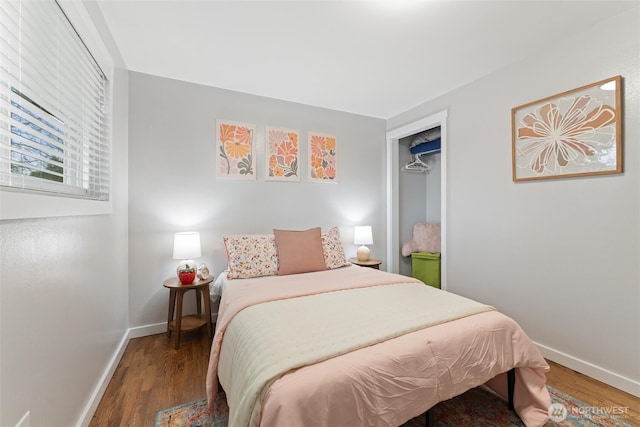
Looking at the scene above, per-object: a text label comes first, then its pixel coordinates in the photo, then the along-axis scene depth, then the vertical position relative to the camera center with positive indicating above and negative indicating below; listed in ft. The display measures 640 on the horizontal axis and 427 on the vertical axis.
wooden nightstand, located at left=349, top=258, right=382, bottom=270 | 10.65 -1.95
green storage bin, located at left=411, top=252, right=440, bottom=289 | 11.43 -2.33
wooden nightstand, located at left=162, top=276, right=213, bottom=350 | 7.75 -2.89
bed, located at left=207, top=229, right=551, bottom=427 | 3.35 -2.10
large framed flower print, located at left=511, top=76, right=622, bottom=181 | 6.14 +2.02
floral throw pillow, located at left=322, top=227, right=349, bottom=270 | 9.29 -1.30
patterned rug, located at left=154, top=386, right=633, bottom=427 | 5.02 -3.89
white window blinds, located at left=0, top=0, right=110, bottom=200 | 3.12 +1.61
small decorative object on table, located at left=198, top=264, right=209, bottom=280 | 8.31 -1.81
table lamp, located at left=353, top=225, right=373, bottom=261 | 11.20 -0.94
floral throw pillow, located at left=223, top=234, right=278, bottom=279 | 8.12 -1.32
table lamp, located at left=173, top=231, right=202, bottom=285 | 7.88 -1.17
